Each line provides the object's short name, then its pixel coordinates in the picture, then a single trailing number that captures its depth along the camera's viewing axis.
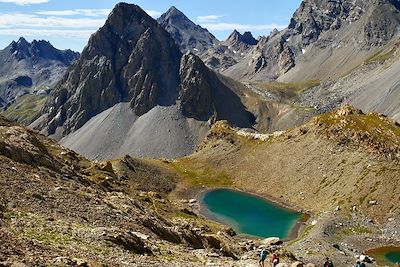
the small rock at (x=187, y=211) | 103.36
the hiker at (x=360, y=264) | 49.90
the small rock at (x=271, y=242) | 75.75
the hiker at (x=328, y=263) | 52.31
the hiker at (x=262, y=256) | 48.08
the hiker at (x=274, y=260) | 47.53
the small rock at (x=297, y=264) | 47.33
